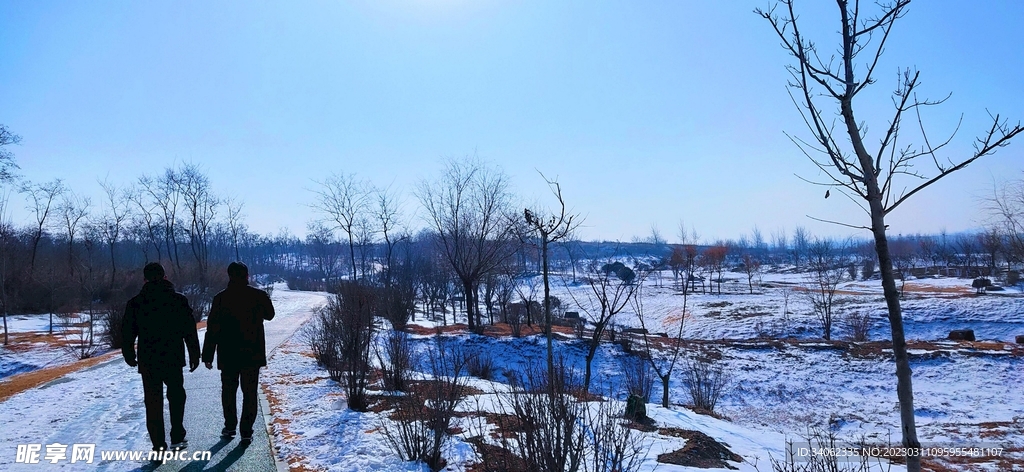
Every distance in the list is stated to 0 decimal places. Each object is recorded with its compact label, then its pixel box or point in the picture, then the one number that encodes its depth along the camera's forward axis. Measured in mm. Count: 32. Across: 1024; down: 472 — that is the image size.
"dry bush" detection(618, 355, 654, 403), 10166
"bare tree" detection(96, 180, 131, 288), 37219
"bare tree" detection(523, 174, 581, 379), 8797
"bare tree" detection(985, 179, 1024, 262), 30811
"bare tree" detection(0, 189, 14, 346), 21406
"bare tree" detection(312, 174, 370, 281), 32344
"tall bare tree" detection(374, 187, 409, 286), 31439
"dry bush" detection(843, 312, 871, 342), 23734
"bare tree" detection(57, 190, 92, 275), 38600
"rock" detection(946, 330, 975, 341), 22641
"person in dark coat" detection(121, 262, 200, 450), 4559
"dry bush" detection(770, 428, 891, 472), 3183
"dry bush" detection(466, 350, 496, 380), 12030
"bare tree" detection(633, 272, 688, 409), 18766
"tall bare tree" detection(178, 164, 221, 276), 39406
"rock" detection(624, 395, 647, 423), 7941
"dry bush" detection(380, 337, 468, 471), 4703
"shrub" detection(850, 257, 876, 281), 53969
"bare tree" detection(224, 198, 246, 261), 41844
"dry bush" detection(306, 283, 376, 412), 7043
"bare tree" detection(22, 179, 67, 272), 37094
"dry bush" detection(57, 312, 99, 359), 17188
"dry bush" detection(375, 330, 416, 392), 7391
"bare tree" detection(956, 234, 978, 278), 48888
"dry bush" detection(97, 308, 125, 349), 16078
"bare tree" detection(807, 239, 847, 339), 24844
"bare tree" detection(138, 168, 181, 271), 39088
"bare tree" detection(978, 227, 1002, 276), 39562
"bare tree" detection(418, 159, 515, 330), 26453
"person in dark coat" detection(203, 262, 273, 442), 5004
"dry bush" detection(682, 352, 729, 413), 12734
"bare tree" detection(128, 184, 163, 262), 39091
